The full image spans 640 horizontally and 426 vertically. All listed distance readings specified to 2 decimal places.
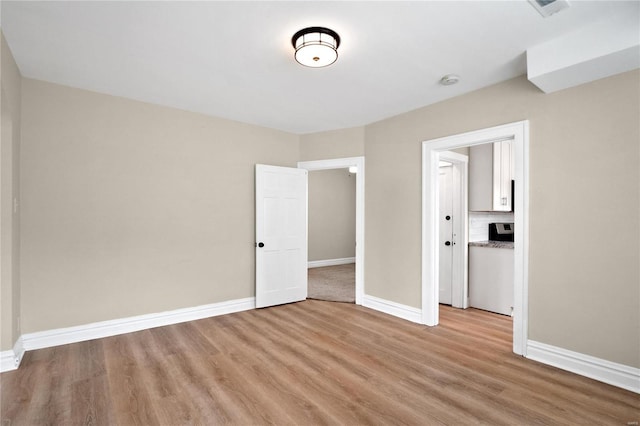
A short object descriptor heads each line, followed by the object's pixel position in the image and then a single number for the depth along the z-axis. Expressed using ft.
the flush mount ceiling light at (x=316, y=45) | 7.64
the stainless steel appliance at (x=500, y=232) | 16.37
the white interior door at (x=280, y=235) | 15.21
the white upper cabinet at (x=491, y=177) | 14.87
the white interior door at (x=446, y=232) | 15.64
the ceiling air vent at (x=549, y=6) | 6.59
